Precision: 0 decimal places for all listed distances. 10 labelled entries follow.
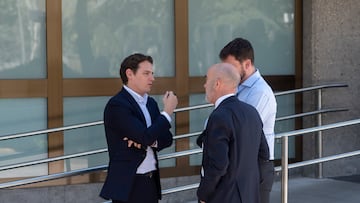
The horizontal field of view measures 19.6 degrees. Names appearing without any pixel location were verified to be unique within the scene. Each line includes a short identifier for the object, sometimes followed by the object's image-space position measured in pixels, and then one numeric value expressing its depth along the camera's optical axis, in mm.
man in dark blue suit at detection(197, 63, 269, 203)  5284
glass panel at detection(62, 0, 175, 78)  10209
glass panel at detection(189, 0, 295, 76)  11076
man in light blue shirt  5930
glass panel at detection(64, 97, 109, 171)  10215
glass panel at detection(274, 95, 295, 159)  11848
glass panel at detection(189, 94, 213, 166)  11064
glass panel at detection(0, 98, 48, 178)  9831
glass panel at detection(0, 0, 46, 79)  9796
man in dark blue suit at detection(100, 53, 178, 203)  6116
